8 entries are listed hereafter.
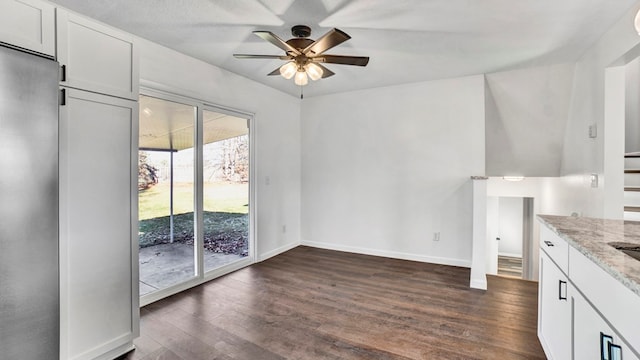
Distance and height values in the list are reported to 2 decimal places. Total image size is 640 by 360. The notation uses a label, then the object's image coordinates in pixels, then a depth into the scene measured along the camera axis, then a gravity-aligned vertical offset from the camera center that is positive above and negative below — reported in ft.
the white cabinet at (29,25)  5.17 +2.87
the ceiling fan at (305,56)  7.36 +3.46
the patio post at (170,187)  10.48 -0.35
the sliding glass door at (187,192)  9.92 -0.56
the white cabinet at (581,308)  3.04 -1.82
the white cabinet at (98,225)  6.07 -1.11
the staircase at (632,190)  9.66 -0.38
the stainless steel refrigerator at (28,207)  4.82 -0.54
